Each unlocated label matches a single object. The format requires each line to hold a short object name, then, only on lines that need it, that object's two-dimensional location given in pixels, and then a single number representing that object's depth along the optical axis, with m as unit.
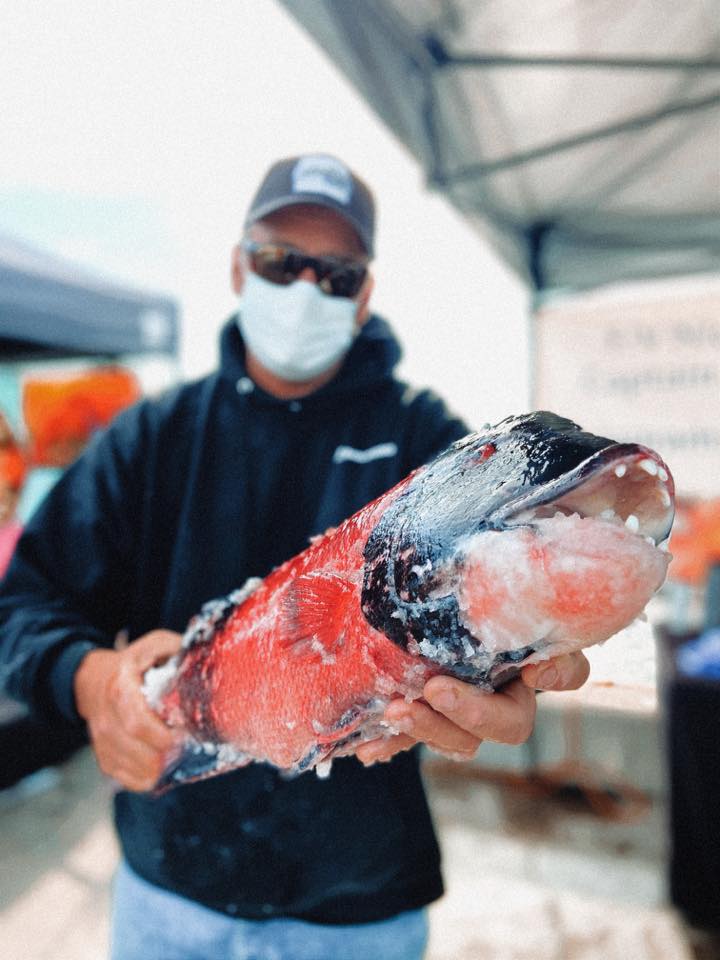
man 1.24
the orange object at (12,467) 3.93
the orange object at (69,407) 4.47
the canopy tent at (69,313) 3.89
